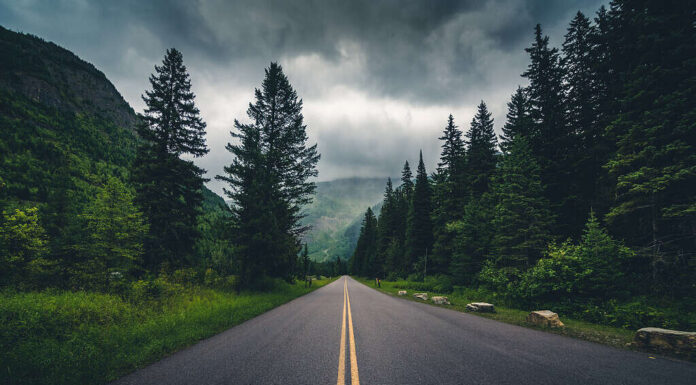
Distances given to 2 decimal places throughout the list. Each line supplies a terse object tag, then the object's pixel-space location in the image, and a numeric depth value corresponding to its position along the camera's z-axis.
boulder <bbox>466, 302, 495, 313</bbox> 10.76
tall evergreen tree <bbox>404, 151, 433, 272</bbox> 33.31
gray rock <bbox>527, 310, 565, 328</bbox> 7.52
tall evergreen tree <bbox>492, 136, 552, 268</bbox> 15.15
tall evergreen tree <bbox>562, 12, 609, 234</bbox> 14.67
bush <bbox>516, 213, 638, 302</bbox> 9.91
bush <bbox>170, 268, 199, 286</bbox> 12.40
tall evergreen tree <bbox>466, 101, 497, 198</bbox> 23.22
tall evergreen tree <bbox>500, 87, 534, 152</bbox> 18.05
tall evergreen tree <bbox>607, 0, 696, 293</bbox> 9.45
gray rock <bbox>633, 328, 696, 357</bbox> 4.91
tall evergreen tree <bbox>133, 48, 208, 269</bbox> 14.33
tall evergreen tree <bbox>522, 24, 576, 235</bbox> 16.27
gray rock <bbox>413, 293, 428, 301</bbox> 16.28
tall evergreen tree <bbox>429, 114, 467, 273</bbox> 25.12
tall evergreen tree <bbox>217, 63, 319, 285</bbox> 15.02
